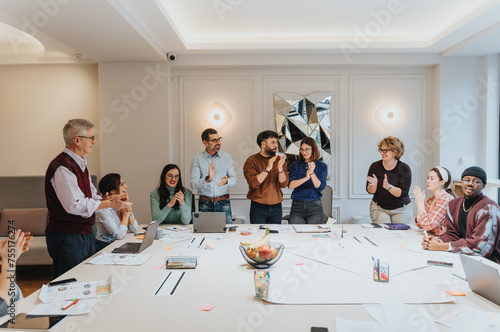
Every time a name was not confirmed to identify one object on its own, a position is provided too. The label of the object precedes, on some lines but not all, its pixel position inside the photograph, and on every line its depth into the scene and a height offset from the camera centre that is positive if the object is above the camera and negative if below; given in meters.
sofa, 4.55 -0.59
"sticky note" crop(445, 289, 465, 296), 1.77 -0.63
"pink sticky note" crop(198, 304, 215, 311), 1.63 -0.64
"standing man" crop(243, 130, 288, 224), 3.83 -0.25
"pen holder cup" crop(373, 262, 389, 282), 1.94 -0.59
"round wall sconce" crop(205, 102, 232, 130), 5.21 +0.55
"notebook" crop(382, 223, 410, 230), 3.29 -0.60
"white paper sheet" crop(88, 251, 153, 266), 2.30 -0.63
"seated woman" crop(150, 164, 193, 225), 3.57 -0.40
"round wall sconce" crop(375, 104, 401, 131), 5.23 +0.55
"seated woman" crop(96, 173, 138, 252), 2.91 -0.49
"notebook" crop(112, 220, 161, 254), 2.57 -0.62
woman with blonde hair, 3.73 -0.29
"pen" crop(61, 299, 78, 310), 1.62 -0.63
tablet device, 1.45 -0.64
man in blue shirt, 4.00 -0.20
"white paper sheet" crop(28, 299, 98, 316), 1.58 -0.63
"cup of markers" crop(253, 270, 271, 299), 1.73 -0.57
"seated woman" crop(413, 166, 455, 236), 2.99 -0.37
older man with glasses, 2.45 -0.30
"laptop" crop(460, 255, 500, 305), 1.65 -0.54
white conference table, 1.49 -0.64
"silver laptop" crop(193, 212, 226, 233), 3.20 -0.55
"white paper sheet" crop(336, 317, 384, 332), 1.43 -0.64
